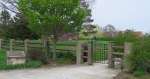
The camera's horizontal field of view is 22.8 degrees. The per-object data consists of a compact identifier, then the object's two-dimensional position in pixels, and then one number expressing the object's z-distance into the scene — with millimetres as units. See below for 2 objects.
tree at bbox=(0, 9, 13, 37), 30031
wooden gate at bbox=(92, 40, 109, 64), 18475
